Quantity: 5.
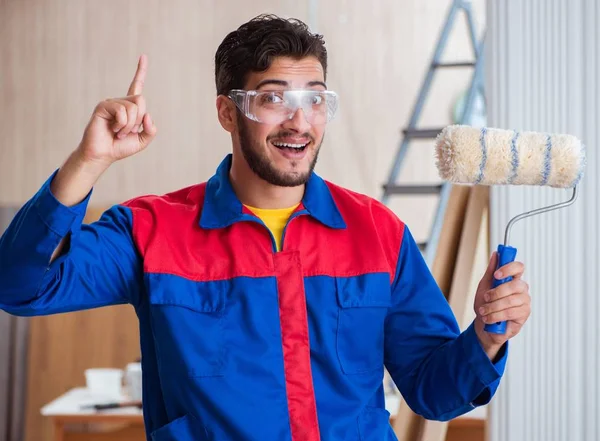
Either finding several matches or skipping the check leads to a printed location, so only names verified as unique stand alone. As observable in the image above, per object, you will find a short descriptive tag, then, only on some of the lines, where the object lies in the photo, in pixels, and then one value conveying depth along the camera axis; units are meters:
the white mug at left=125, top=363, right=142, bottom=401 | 3.95
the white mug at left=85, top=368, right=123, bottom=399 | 4.29
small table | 3.79
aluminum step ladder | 4.04
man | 1.75
